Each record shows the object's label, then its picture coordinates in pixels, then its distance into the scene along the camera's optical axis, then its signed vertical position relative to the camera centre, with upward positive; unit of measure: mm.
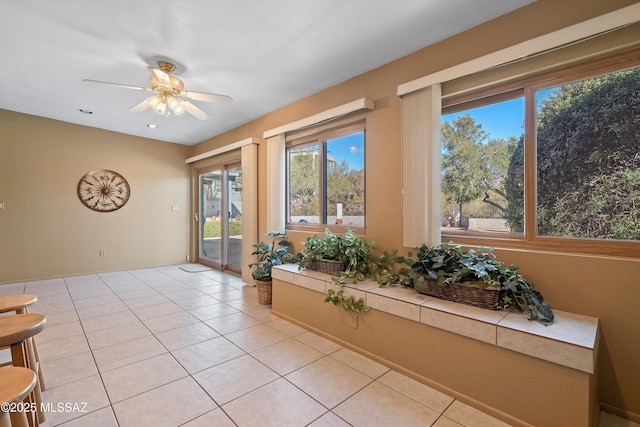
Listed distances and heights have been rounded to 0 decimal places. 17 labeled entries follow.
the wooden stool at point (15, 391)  902 -599
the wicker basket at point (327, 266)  2753 -546
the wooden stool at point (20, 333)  1321 -579
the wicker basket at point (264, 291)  3557 -996
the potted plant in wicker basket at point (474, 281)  1800 -476
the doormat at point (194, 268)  5527 -1117
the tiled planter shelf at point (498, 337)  1401 -755
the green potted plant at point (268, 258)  3566 -595
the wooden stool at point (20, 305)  1652 -548
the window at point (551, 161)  1747 +387
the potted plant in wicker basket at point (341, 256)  2652 -437
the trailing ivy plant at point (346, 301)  2350 -777
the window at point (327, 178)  3199 +466
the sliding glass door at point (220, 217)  5328 -55
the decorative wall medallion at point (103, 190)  5051 +464
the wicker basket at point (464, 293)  1836 -569
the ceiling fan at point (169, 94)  2648 +1226
